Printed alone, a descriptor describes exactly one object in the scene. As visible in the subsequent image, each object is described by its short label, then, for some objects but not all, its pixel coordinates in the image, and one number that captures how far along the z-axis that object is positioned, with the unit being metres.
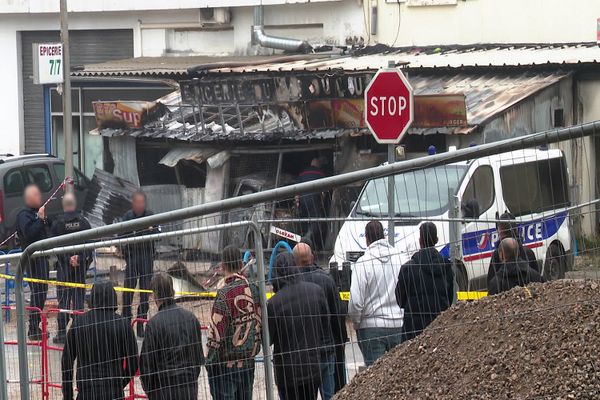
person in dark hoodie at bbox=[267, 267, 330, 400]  13.20
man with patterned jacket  13.96
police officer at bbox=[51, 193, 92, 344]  14.56
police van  10.73
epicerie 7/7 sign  39.03
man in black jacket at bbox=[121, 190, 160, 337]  13.64
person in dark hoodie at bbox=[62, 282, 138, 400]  14.18
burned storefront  37.03
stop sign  23.59
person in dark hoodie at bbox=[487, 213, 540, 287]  11.15
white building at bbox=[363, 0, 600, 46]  42.61
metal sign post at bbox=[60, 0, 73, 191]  38.97
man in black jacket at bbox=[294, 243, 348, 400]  13.02
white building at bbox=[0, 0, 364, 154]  49.18
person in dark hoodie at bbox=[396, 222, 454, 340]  11.61
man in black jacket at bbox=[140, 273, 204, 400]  13.70
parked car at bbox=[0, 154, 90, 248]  39.93
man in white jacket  12.27
